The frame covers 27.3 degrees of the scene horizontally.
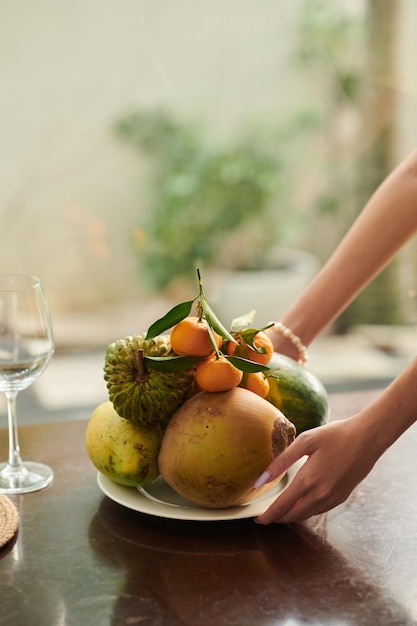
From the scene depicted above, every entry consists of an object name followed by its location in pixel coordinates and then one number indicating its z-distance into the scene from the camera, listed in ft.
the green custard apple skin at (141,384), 3.19
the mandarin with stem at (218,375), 3.14
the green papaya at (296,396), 3.54
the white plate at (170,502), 3.15
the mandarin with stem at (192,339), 3.21
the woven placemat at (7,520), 3.11
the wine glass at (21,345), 3.55
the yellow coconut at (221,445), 3.05
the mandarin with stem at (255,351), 3.39
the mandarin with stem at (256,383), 3.34
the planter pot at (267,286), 9.99
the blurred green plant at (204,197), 9.53
